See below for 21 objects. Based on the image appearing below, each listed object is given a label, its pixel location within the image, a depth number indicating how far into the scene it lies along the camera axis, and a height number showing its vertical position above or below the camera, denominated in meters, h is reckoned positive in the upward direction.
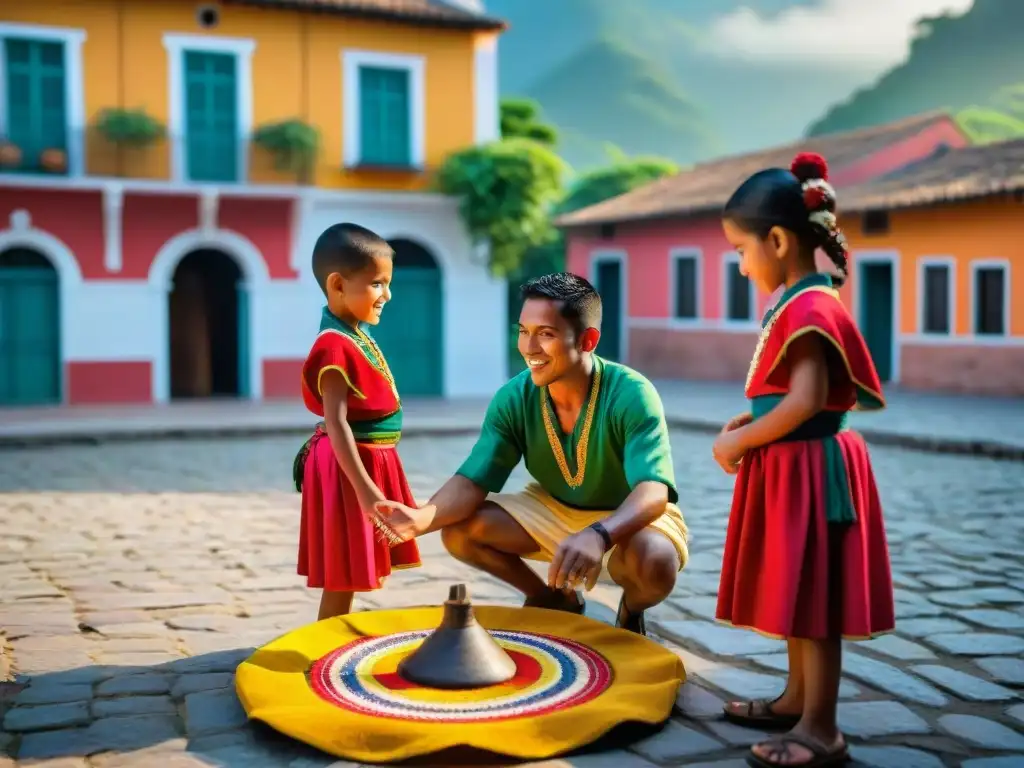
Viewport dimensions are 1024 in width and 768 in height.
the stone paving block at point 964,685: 4.26 -1.23
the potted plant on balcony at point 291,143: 19.94 +3.11
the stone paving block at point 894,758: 3.58 -1.23
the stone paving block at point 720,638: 4.88 -1.23
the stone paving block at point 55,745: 3.67 -1.22
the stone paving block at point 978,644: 4.85 -1.23
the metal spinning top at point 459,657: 4.10 -1.07
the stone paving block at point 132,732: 3.77 -1.22
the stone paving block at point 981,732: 3.77 -1.24
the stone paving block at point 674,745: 3.67 -1.23
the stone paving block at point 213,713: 3.92 -1.22
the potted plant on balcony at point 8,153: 18.58 +2.76
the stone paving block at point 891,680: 4.25 -1.23
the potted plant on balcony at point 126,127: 19.02 +3.23
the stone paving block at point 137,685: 4.29 -1.21
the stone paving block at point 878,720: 3.88 -1.23
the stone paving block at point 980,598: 5.68 -1.22
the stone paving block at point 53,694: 4.19 -1.21
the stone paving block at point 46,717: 3.92 -1.21
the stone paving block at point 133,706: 4.07 -1.22
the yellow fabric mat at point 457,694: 3.65 -1.14
